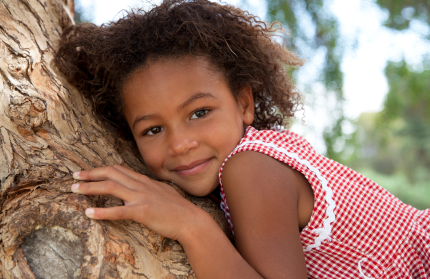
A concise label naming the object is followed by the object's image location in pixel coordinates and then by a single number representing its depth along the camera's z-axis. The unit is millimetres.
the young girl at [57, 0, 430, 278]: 1168
